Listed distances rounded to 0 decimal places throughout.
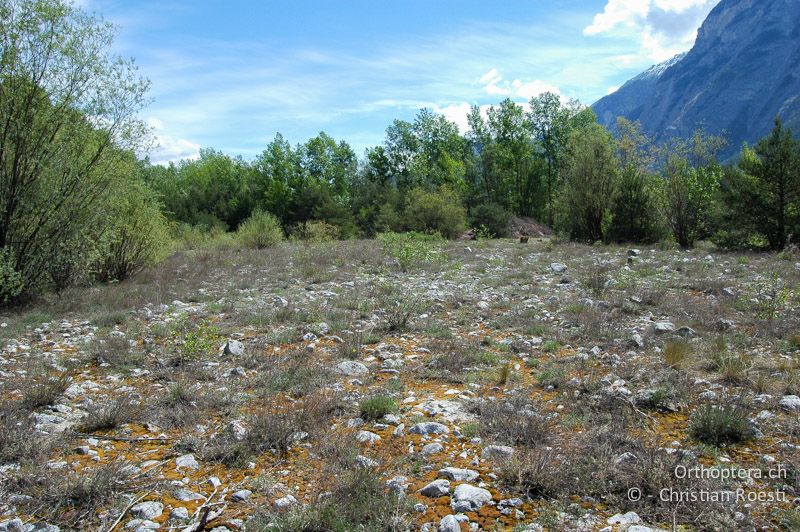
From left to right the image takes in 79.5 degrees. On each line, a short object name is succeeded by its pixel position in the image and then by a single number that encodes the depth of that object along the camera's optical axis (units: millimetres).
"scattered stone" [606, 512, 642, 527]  3323
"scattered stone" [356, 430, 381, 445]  4625
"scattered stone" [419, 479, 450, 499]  3750
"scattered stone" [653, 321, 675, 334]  7863
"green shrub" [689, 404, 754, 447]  4328
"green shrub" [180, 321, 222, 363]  7008
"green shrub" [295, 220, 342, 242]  32594
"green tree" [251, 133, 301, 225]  57500
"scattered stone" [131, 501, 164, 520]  3506
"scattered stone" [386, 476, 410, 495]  3742
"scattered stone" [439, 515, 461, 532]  3297
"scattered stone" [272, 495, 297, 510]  3596
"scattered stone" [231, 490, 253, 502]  3736
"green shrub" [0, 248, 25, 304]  10352
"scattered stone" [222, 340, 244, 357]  7320
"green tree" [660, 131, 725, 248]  24297
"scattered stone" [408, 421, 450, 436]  4770
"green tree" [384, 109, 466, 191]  55000
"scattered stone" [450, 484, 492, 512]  3571
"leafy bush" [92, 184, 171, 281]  15042
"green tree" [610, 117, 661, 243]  25562
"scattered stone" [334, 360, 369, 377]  6535
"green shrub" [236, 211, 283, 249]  28047
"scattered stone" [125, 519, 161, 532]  3334
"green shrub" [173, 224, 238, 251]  27908
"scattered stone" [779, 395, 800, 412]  4840
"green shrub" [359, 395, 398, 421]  5164
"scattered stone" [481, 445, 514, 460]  4203
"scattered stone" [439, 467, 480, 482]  3942
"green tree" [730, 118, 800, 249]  19781
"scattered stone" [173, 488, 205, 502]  3739
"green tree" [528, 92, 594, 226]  54719
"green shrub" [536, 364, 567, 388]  5906
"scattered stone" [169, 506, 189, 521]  3496
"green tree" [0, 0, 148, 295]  10758
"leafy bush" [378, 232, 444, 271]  16922
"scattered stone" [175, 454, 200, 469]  4230
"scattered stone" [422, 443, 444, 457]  4391
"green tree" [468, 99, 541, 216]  56375
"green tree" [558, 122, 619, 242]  26875
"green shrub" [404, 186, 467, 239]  36688
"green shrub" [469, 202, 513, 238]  40406
